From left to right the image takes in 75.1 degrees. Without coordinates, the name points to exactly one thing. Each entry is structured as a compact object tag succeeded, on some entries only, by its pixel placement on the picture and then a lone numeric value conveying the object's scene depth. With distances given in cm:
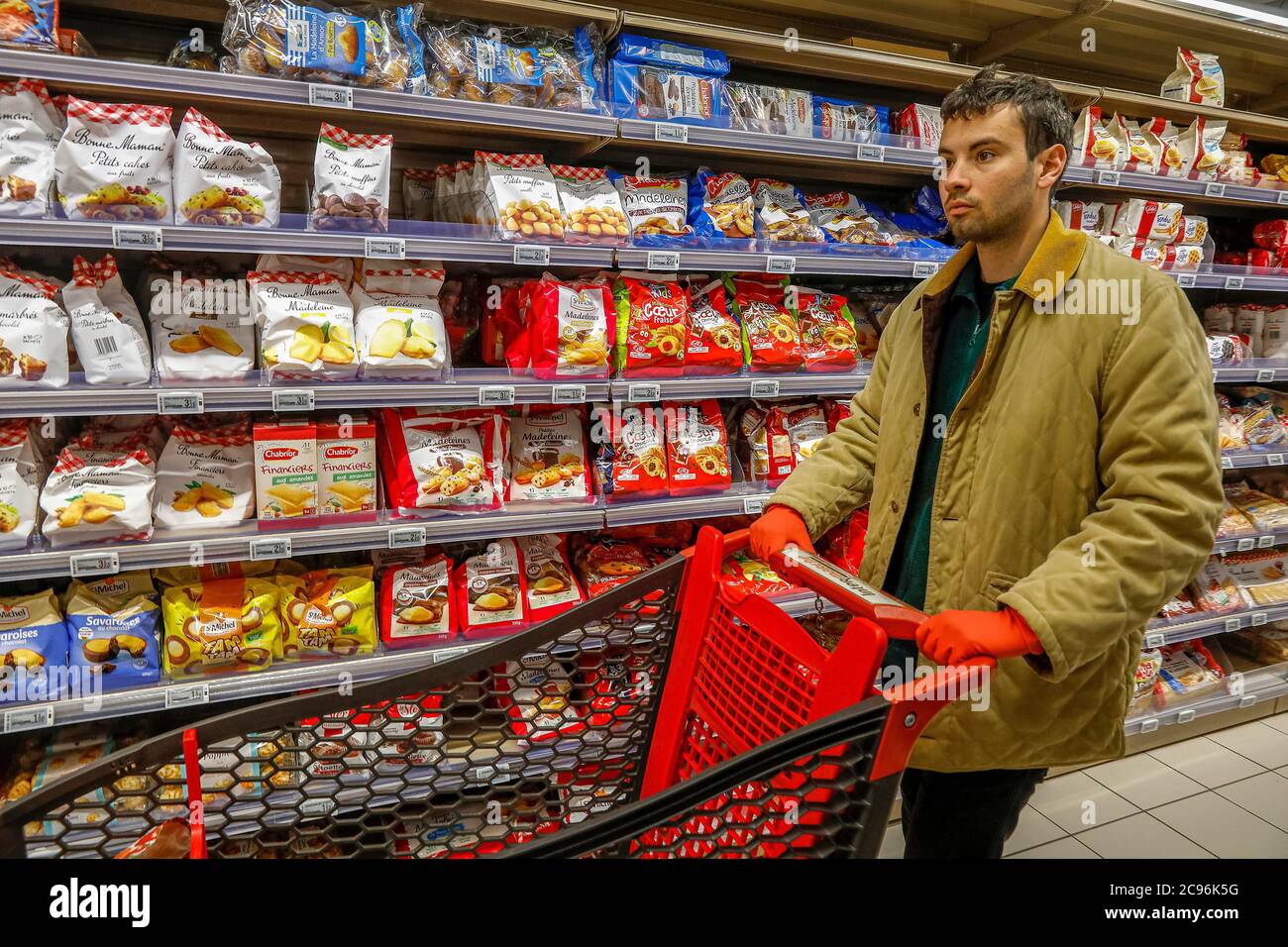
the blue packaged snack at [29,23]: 185
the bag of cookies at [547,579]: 262
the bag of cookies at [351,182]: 218
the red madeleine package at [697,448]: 273
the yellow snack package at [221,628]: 221
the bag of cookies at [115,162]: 197
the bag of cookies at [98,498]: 204
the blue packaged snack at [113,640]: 214
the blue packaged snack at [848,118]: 291
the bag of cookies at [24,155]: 192
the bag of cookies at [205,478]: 222
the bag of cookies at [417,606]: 243
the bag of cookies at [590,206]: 248
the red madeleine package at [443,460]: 240
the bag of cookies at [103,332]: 207
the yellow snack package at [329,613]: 232
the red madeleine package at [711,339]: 269
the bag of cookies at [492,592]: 251
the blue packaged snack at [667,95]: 251
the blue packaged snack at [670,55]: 253
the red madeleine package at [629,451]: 265
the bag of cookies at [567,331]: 248
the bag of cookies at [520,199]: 237
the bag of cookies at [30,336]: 197
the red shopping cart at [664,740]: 102
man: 123
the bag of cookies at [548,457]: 260
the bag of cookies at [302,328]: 220
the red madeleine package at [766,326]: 281
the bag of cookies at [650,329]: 260
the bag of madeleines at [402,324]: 229
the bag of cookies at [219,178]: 207
